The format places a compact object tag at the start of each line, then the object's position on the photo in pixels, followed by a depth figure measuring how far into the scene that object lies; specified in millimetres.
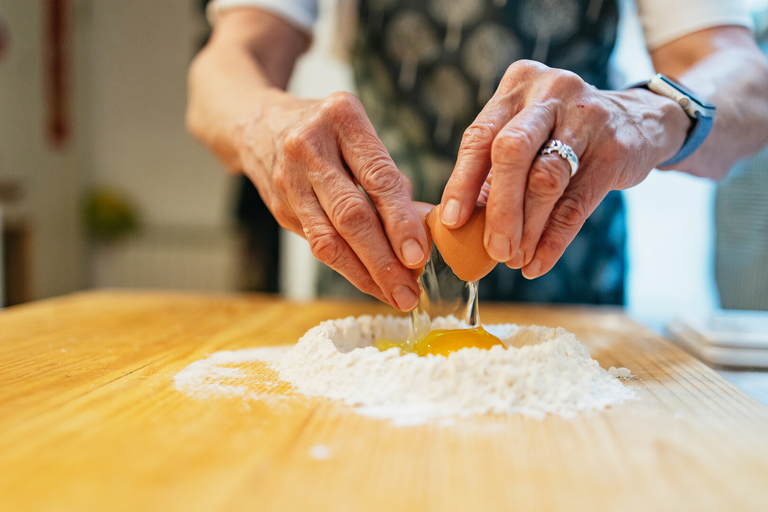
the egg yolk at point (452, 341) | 337
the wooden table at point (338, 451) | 221
